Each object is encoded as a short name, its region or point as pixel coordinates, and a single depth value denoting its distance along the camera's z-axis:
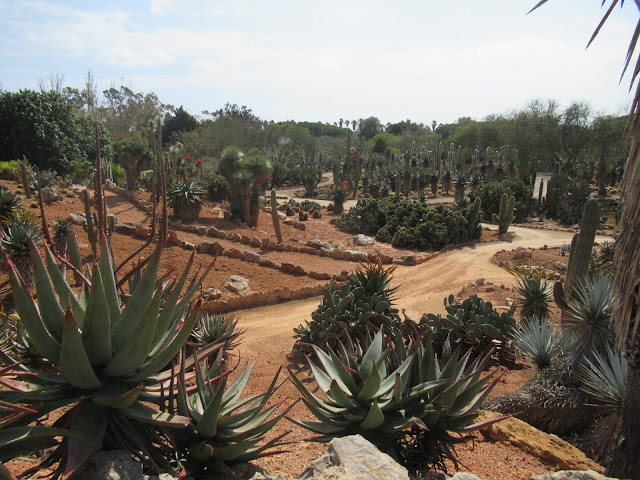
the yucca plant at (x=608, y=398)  3.83
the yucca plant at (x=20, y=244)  7.63
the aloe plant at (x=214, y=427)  2.01
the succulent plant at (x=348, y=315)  5.91
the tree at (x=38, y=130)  23.52
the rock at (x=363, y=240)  16.12
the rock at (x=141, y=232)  12.41
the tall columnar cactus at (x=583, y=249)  7.00
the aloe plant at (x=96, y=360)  1.78
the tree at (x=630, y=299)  3.23
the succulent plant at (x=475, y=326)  5.71
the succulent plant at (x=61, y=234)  8.93
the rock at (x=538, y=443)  3.33
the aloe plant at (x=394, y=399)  2.46
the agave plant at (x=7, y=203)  9.18
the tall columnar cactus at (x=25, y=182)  14.09
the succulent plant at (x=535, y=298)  7.00
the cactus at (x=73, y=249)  8.30
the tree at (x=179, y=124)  53.28
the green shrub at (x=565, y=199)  20.53
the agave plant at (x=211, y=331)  5.34
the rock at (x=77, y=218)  12.47
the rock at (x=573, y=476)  2.19
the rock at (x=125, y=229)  12.62
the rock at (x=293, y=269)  10.91
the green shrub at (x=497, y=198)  21.67
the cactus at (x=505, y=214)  16.94
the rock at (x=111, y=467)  1.70
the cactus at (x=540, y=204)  23.05
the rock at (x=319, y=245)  14.19
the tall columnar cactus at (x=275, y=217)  15.28
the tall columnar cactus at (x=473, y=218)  16.41
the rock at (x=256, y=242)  13.16
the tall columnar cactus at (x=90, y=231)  3.90
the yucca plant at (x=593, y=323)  4.68
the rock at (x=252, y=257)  11.38
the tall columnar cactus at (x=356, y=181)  31.12
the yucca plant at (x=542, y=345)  4.93
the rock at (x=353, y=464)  1.86
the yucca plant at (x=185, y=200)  15.50
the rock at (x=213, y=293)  8.73
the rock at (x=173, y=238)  11.83
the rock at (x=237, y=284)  9.39
